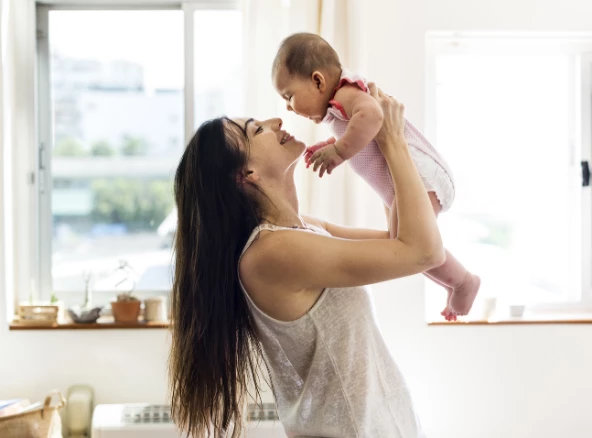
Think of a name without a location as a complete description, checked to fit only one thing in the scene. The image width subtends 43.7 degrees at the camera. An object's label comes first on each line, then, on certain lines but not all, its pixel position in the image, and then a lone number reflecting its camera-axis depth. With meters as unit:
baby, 1.70
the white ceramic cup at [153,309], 3.25
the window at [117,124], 3.40
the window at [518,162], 3.43
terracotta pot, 3.21
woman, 1.36
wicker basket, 2.63
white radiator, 2.91
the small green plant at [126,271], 3.40
